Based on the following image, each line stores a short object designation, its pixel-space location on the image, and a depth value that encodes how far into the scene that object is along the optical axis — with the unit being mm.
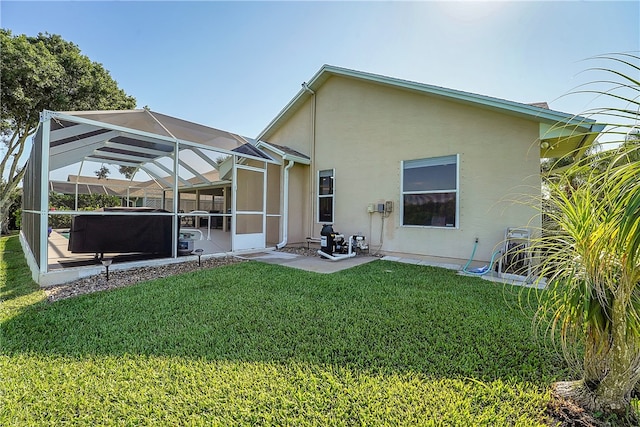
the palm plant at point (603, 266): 1547
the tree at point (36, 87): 10328
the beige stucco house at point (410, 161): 6387
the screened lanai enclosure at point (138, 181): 5609
